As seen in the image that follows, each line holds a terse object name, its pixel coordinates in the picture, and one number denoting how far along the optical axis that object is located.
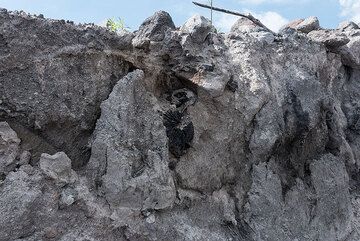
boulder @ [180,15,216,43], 3.17
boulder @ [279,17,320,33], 4.89
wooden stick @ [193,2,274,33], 4.42
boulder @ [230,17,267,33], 3.95
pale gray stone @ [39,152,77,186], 2.49
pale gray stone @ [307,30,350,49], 4.30
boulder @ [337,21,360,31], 4.90
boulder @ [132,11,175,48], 3.03
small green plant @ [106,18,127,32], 3.62
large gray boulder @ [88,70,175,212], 2.59
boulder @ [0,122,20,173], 2.41
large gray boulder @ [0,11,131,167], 2.54
